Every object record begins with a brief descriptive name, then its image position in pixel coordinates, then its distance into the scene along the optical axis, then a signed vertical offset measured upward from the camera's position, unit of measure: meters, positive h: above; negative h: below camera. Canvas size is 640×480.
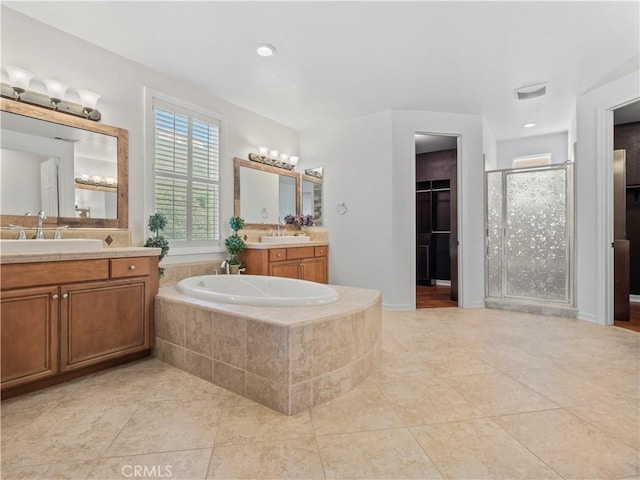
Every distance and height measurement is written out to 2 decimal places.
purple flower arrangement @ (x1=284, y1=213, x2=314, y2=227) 4.55 +0.27
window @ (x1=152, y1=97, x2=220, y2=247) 3.11 +0.70
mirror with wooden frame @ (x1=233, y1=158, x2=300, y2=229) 3.89 +0.62
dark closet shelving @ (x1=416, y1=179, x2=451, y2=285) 6.02 +0.05
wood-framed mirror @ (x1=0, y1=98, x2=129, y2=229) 2.20 +0.56
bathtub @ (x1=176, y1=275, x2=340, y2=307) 2.01 -0.41
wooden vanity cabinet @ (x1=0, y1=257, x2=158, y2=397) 1.79 -0.49
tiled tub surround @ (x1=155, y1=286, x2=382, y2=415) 1.69 -0.65
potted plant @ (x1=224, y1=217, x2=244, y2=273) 3.52 -0.07
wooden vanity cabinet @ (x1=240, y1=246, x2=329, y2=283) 3.62 -0.29
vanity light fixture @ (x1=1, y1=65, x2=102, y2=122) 2.18 +1.08
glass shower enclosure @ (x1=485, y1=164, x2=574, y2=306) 3.75 +0.04
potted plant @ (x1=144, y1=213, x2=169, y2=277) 2.79 +0.01
